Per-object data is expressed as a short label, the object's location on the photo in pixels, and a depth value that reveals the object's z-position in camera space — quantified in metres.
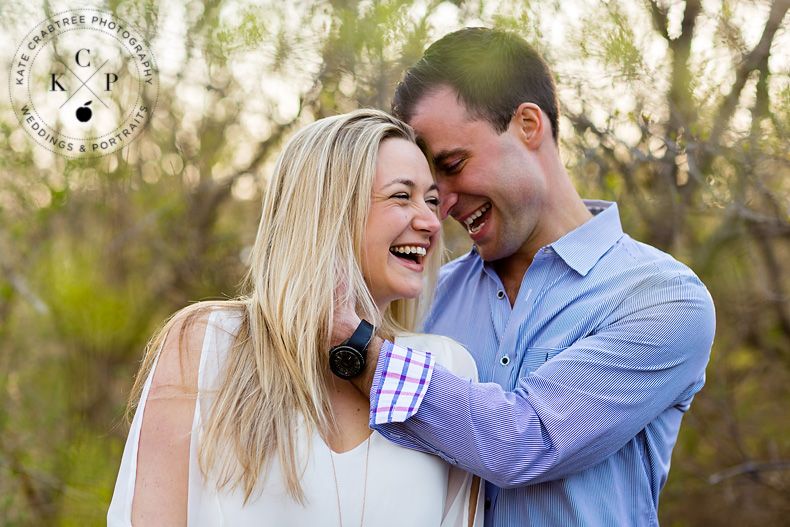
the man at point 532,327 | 1.80
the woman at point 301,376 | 1.82
